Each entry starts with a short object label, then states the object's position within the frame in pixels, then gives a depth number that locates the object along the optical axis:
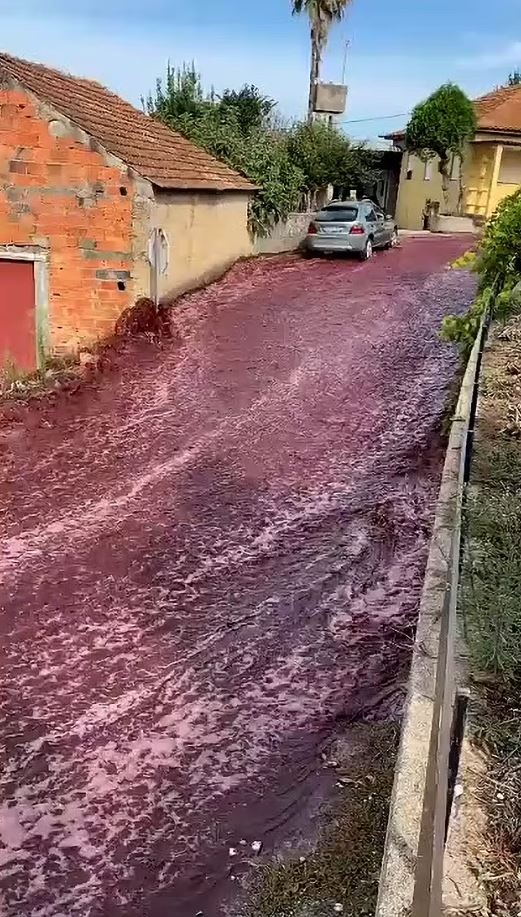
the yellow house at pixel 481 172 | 32.06
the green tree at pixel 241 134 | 21.53
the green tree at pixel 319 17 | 37.31
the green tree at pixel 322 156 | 26.64
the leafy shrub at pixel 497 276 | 10.63
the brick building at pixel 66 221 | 12.48
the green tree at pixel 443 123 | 29.66
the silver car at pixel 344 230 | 21.31
